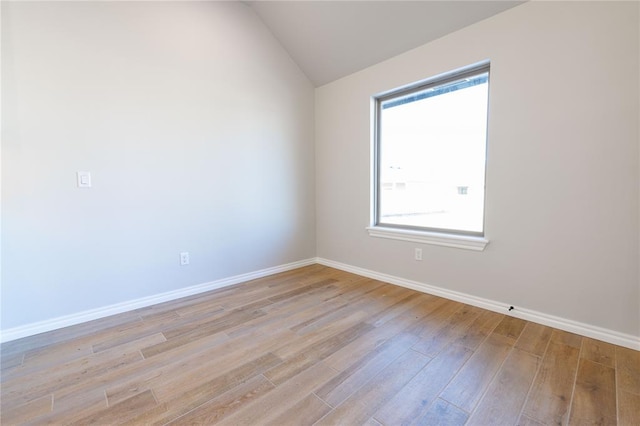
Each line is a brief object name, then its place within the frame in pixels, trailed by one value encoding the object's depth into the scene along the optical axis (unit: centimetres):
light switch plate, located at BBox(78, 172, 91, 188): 213
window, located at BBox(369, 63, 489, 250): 246
